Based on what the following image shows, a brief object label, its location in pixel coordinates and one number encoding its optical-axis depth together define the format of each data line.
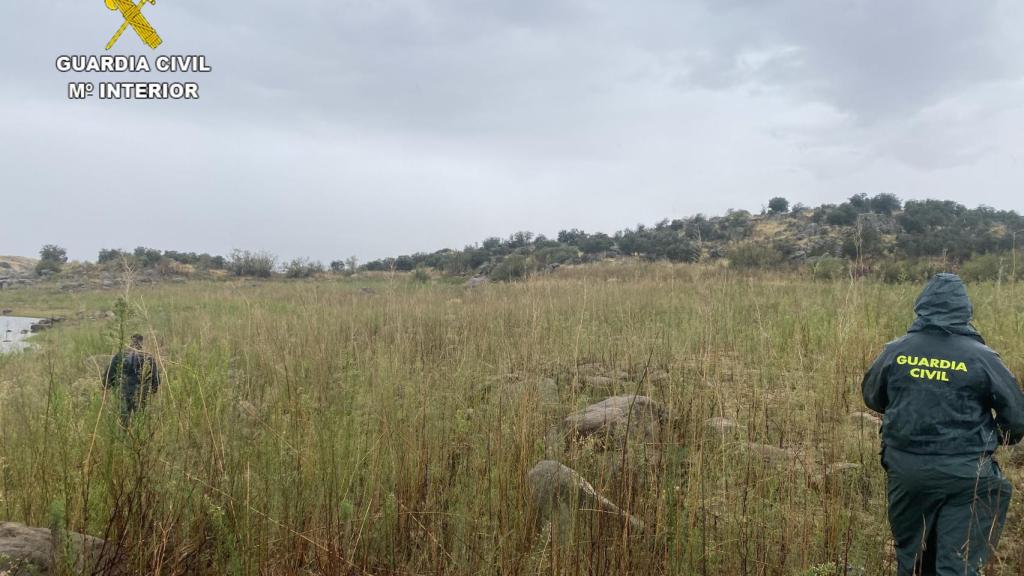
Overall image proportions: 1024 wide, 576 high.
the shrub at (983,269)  14.59
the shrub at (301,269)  34.97
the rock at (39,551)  1.89
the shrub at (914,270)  13.13
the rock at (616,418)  3.98
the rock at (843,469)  3.27
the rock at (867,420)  4.50
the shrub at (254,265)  34.91
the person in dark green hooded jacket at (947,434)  2.67
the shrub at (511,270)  24.61
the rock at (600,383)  5.68
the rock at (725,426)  3.76
